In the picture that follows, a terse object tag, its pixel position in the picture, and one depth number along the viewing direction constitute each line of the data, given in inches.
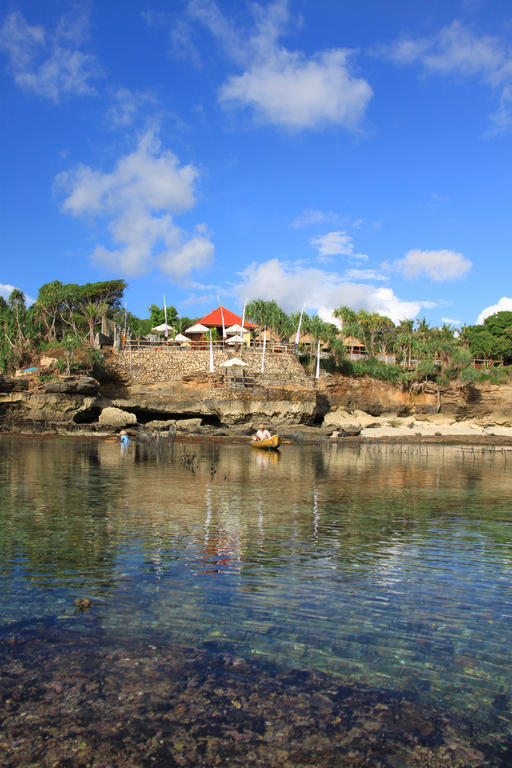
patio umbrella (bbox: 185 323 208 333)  2321.4
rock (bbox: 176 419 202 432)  1724.9
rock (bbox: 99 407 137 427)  1711.4
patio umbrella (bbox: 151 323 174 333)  2260.1
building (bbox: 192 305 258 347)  2477.1
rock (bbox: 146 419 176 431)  1738.4
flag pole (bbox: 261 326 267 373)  1971.0
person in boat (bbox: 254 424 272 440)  1405.0
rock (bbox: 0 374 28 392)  1685.3
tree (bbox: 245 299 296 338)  2524.6
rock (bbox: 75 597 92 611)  231.9
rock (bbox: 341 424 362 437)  1761.2
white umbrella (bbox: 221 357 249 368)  1873.8
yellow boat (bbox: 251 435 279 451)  1364.4
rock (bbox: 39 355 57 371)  1809.8
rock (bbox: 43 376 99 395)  1665.8
